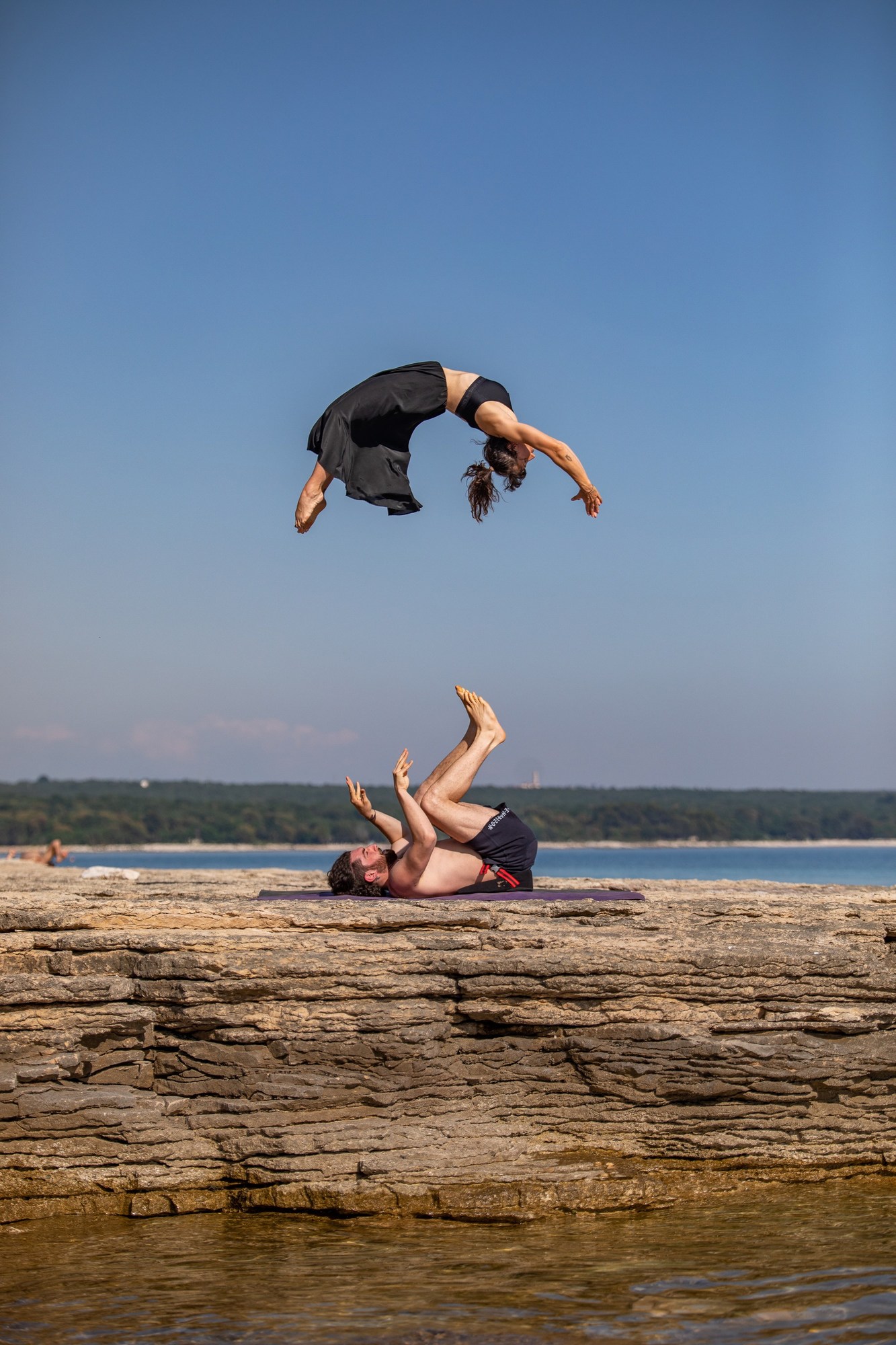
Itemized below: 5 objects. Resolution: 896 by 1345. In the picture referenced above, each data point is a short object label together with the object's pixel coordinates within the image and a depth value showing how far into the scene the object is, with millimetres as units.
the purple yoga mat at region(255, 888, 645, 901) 8477
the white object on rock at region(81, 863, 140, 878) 11070
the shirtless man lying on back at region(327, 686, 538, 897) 8656
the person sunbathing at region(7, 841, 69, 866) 26141
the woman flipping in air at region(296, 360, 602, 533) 8711
